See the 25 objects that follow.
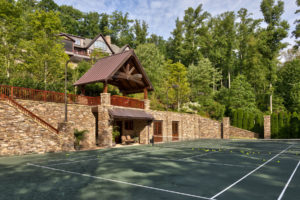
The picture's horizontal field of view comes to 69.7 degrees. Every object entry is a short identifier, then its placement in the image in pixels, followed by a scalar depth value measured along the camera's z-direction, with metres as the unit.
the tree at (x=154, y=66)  39.44
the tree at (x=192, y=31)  57.50
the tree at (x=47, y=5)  69.75
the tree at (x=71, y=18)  70.12
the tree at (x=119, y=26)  72.47
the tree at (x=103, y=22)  74.69
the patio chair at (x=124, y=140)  22.88
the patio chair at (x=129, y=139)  23.06
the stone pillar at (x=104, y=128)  20.03
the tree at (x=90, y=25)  72.51
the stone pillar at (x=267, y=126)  34.12
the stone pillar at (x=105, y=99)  20.27
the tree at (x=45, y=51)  25.95
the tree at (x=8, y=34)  25.98
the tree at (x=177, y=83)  39.38
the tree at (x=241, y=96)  42.12
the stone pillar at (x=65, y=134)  16.11
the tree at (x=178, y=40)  58.83
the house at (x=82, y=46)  49.50
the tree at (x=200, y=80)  44.50
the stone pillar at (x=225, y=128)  34.25
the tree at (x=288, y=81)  46.22
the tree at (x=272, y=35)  44.47
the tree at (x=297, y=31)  34.81
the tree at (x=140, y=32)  61.28
